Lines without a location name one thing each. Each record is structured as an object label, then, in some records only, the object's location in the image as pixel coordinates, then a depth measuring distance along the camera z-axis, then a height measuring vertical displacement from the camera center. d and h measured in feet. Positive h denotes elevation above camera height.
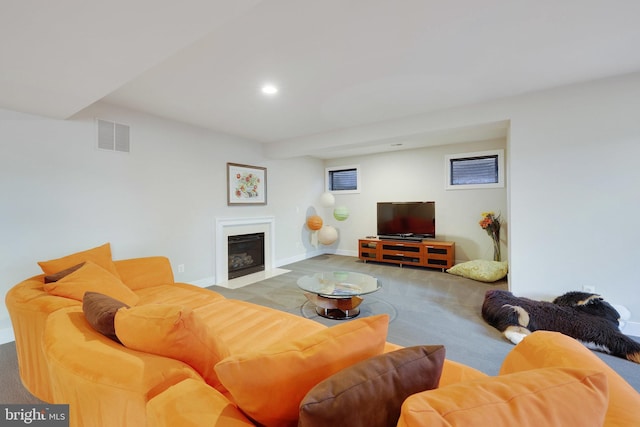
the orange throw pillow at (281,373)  2.55 -1.58
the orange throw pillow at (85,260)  7.32 -1.39
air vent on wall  9.95 +2.91
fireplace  14.02 -1.78
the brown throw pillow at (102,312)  3.83 -1.49
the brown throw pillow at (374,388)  1.99 -1.45
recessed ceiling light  8.85 +4.13
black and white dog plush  7.38 -3.37
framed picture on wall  14.71 +1.56
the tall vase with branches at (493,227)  15.65 -1.02
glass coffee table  9.07 -2.75
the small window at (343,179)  21.34 +2.60
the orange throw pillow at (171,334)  3.32 -1.56
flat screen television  17.81 -0.67
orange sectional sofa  1.90 -1.61
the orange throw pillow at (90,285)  5.78 -1.66
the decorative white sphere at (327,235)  20.62 -1.86
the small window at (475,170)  16.14 +2.51
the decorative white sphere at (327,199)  20.83 +0.92
